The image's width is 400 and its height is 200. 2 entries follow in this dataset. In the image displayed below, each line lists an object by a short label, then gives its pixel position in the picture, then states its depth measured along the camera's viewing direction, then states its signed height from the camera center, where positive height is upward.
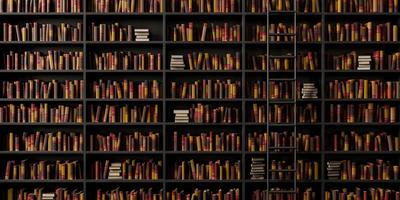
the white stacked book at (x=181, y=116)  5.34 -0.23
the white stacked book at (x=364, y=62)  5.33 +0.38
